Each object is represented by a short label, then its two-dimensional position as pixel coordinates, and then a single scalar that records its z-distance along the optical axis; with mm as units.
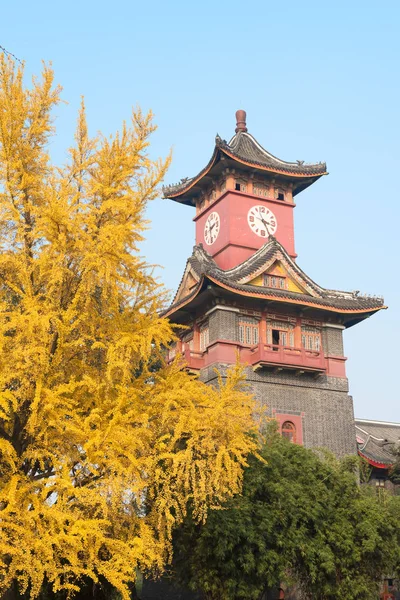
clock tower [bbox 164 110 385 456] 24266
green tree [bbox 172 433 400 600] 14641
